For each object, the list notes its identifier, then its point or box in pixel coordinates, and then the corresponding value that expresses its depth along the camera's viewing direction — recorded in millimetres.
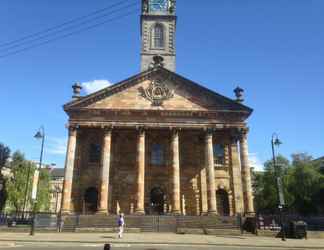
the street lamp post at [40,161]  23155
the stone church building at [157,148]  30812
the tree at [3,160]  49531
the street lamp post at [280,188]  20475
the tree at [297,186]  46438
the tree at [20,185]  49594
